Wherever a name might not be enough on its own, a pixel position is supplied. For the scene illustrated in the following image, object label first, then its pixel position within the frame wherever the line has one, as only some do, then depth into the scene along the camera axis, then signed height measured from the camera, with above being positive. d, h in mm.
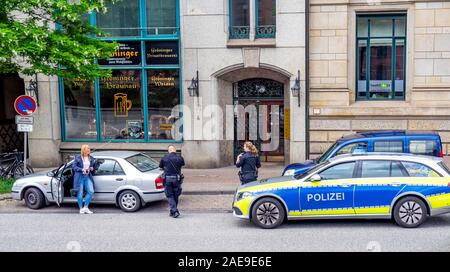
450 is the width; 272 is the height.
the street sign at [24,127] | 13672 -736
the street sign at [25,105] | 13484 -108
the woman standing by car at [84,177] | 11188 -1750
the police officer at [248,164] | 11250 -1518
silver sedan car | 11266 -1975
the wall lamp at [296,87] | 16062 +318
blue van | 11352 -1144
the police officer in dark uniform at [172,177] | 10521 -1696
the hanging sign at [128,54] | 16875 +1577
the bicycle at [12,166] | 14977 -1979
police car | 9211 -1825
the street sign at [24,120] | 13664 -522
